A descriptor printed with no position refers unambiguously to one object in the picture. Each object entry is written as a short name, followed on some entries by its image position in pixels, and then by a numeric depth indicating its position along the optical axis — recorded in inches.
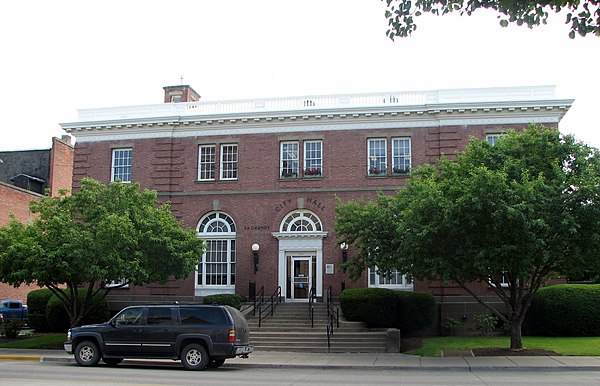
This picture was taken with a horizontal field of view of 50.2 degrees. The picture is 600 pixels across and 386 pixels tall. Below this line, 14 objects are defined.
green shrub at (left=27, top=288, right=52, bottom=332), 1233.4
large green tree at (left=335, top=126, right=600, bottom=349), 771.4
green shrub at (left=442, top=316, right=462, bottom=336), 1103.0
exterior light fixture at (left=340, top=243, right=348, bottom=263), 1188.5
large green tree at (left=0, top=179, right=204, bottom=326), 928.3
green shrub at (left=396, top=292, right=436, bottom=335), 1060.5
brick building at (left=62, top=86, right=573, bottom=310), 1201.4
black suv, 724.7
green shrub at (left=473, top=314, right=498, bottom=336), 1065.5
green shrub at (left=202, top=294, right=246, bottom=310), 1119.2
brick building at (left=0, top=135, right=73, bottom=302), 1961.1
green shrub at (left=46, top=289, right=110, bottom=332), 1187.3
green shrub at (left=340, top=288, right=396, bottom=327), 1019.9
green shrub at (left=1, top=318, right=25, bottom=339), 1111.0
